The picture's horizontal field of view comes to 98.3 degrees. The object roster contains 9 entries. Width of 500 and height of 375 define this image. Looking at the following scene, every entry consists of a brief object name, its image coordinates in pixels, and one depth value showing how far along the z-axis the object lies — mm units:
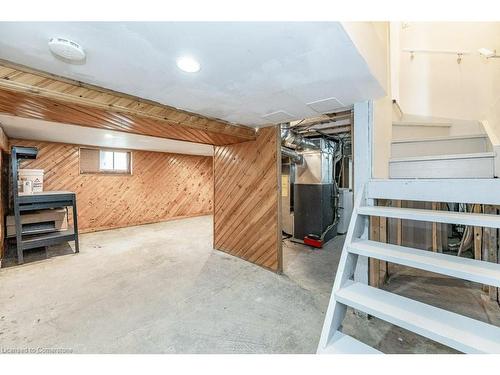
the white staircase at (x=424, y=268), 1025
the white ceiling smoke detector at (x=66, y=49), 1214
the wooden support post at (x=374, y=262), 2117
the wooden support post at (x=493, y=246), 2439
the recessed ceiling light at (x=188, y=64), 1399
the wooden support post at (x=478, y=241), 2537
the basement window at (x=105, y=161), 5430
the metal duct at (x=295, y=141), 3447
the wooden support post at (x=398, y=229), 3059
